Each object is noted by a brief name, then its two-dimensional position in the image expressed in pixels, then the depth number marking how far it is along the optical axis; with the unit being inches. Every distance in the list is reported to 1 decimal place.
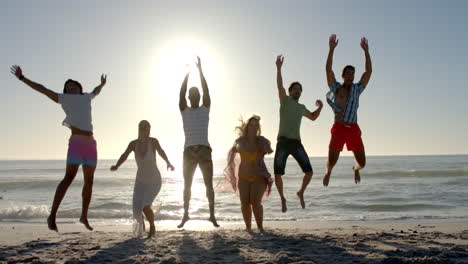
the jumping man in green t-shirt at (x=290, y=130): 330.0
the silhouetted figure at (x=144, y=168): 310.5
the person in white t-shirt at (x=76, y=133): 283.6
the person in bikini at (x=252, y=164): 318.3
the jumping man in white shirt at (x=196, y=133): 317.4
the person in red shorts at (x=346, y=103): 315.3
